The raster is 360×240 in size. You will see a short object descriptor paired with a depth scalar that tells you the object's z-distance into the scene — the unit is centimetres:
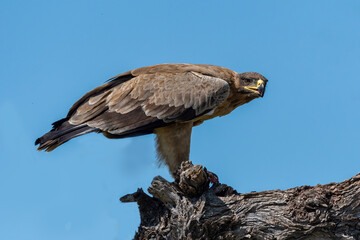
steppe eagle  1592
